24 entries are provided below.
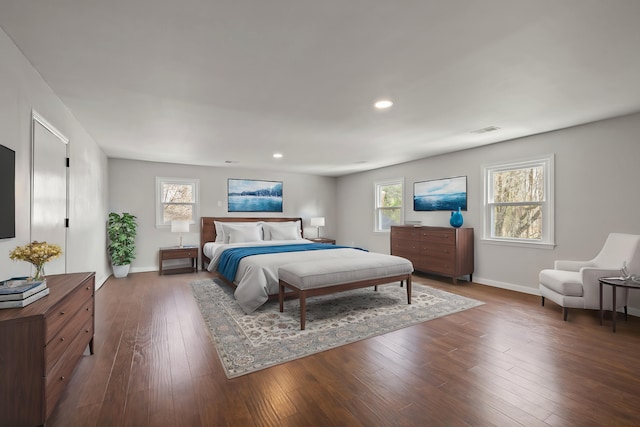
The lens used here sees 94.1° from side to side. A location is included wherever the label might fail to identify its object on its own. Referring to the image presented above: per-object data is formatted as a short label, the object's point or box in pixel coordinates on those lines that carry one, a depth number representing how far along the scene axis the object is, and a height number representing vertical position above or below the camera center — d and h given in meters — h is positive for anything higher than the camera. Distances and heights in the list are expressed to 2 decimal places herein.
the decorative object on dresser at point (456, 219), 5.09 -0.06
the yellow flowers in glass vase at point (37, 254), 1.77 -0.25
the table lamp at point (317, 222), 7.69 -0.20
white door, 2.37 +0.22
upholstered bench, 3.16 -0.70
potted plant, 5.49 -0.53
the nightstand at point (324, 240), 7.53 -0.66
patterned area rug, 2.54 -1.17
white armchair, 3.21 -0.70
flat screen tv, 1.82 +0.13
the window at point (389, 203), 6.74 +0.28
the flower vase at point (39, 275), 1.86 -0.40
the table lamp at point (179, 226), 5.93 -0.25
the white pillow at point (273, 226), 6.54 -0.27
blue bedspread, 4.24 -0.58
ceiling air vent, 3.89 +1.16
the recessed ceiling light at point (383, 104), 3.00 +1.15
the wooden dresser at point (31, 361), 1.44 -0.76
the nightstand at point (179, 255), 5.82 -0.83
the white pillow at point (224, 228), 6.22 -0.30
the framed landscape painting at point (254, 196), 7.07 +0.46
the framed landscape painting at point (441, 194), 5.32 +0.40
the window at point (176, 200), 6.26 +0.30
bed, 3.61 -0.58
